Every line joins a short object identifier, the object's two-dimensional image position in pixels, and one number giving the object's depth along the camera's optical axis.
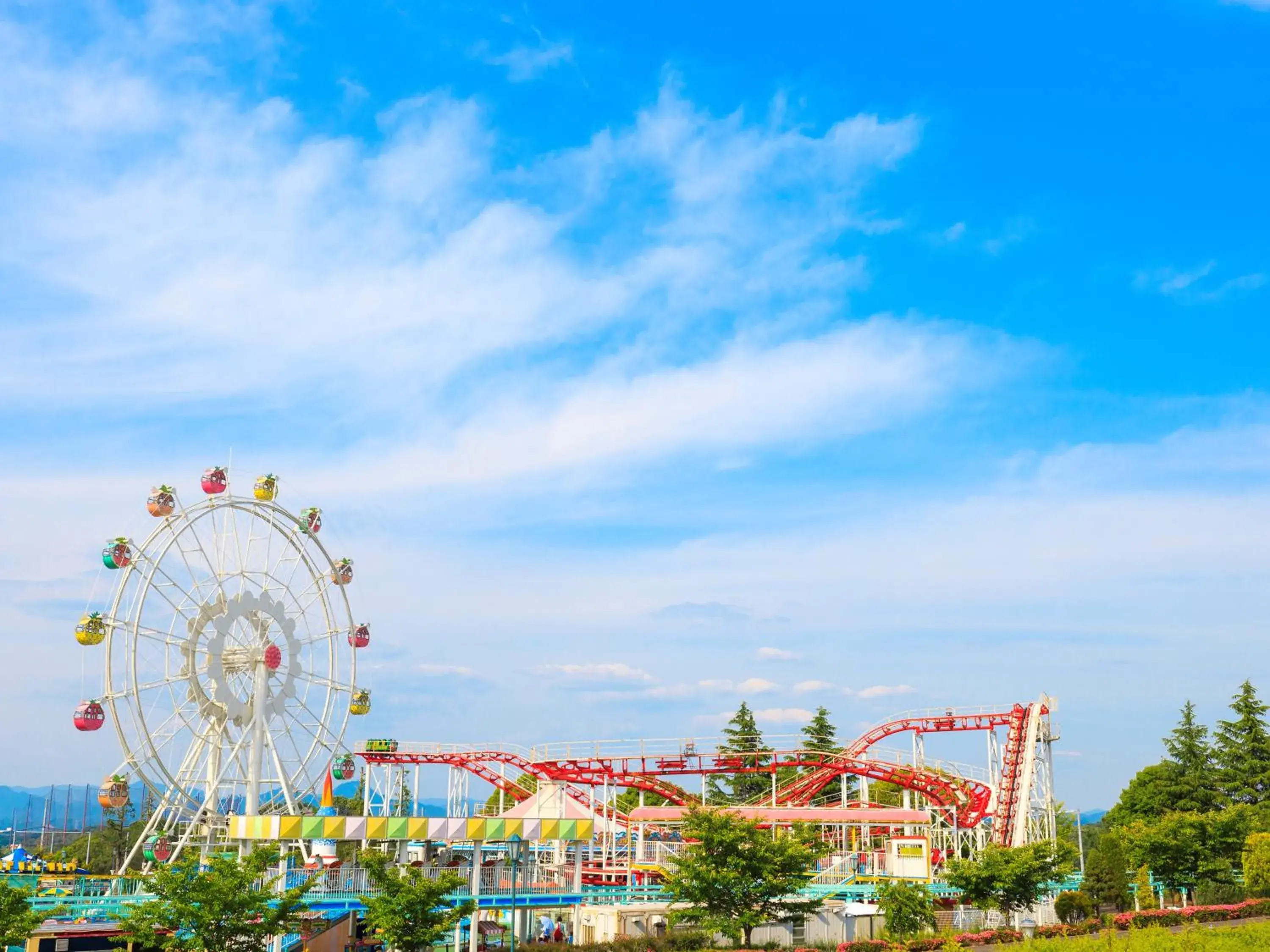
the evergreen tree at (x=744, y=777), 70.44
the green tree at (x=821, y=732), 72.75
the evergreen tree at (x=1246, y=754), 67.38
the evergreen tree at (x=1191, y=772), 68.00
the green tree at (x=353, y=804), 75.25
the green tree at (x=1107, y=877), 43.97
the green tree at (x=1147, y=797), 69.62
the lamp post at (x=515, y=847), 37.81
